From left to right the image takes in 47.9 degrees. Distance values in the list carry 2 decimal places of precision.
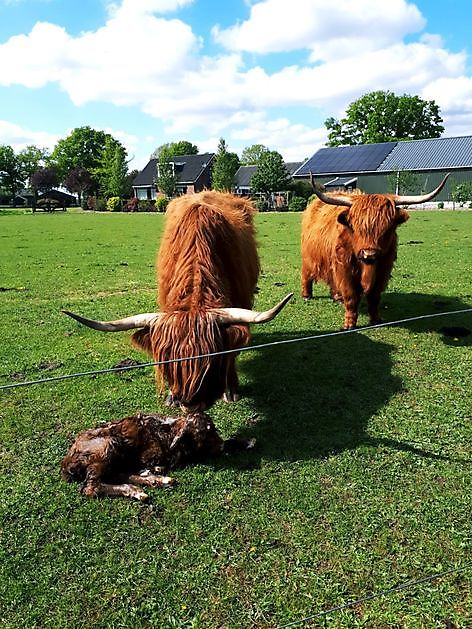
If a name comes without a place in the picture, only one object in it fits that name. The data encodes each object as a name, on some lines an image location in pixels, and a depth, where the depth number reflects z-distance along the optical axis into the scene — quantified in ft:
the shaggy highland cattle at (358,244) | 21.29
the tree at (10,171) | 300.81
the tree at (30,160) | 306.76
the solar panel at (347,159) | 180.96
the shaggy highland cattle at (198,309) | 12.59
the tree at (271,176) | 172.14
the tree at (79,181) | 268.82
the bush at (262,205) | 149.89
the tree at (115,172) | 229.66
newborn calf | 11.69
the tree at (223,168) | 189.06
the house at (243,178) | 228.22
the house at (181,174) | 234.99
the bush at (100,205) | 199.52
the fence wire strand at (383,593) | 8.33
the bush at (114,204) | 194.29
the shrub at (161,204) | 176.96
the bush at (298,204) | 140.36
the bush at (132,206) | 188.24
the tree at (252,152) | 355.15
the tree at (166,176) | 213.25
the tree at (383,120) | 225.35
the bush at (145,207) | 187.21
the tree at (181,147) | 348.61
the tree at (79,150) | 303.27
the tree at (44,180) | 282.36
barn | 167.43
